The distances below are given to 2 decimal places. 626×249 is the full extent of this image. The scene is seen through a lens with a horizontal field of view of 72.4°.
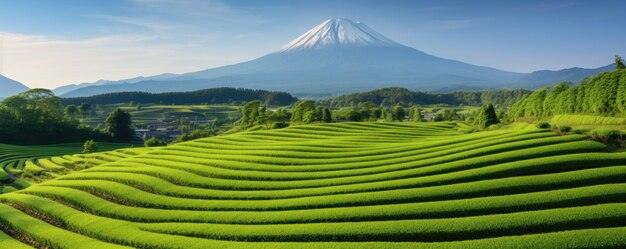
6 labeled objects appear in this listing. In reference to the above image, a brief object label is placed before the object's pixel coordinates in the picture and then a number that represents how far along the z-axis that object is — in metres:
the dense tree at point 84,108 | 131.62
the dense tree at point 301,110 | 79.25
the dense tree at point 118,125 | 99.00
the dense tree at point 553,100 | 53.77
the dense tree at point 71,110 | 115.35
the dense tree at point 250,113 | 86.81
